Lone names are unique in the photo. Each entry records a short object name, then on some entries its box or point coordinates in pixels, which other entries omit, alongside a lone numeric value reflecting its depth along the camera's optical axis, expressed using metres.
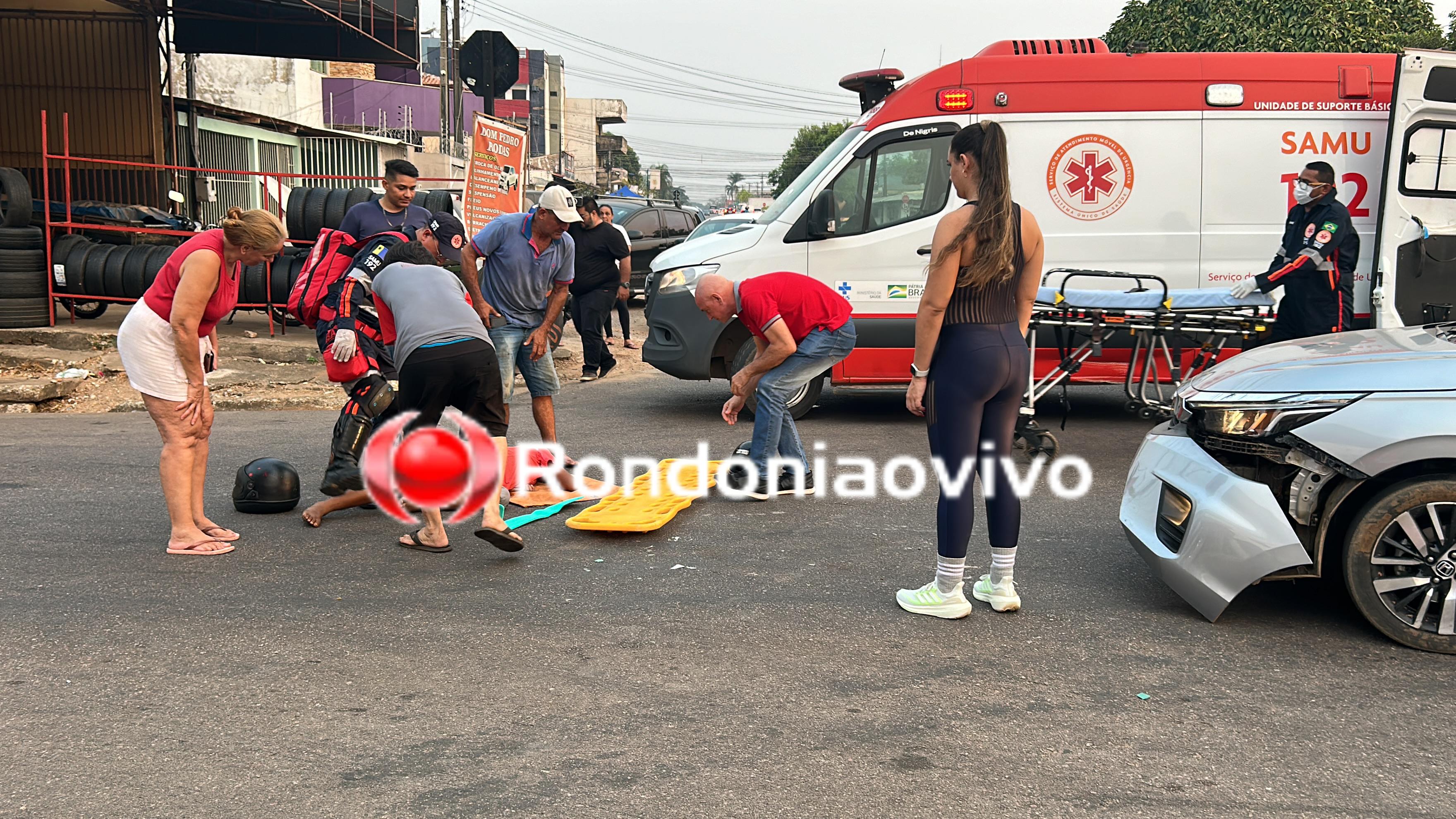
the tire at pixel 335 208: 14.38
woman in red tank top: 5.52
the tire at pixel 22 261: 12.56
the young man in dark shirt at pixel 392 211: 7.19
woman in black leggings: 4.61
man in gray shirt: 5.54
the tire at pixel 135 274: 13.33
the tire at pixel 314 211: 14.38
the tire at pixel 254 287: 14.03
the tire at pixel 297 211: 14.47
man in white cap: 7.28
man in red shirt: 6.82
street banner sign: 12.92
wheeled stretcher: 7.82
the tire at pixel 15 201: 12.89
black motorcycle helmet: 6.62
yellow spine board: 6.22
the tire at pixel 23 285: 12.49
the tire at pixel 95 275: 13.20
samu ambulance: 9.23
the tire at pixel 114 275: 13.21
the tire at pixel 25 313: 12.52
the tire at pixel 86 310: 13.84
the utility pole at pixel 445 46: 31.34
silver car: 4.39
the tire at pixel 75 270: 13.18
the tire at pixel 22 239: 12.73
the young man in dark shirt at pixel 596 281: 12.55
